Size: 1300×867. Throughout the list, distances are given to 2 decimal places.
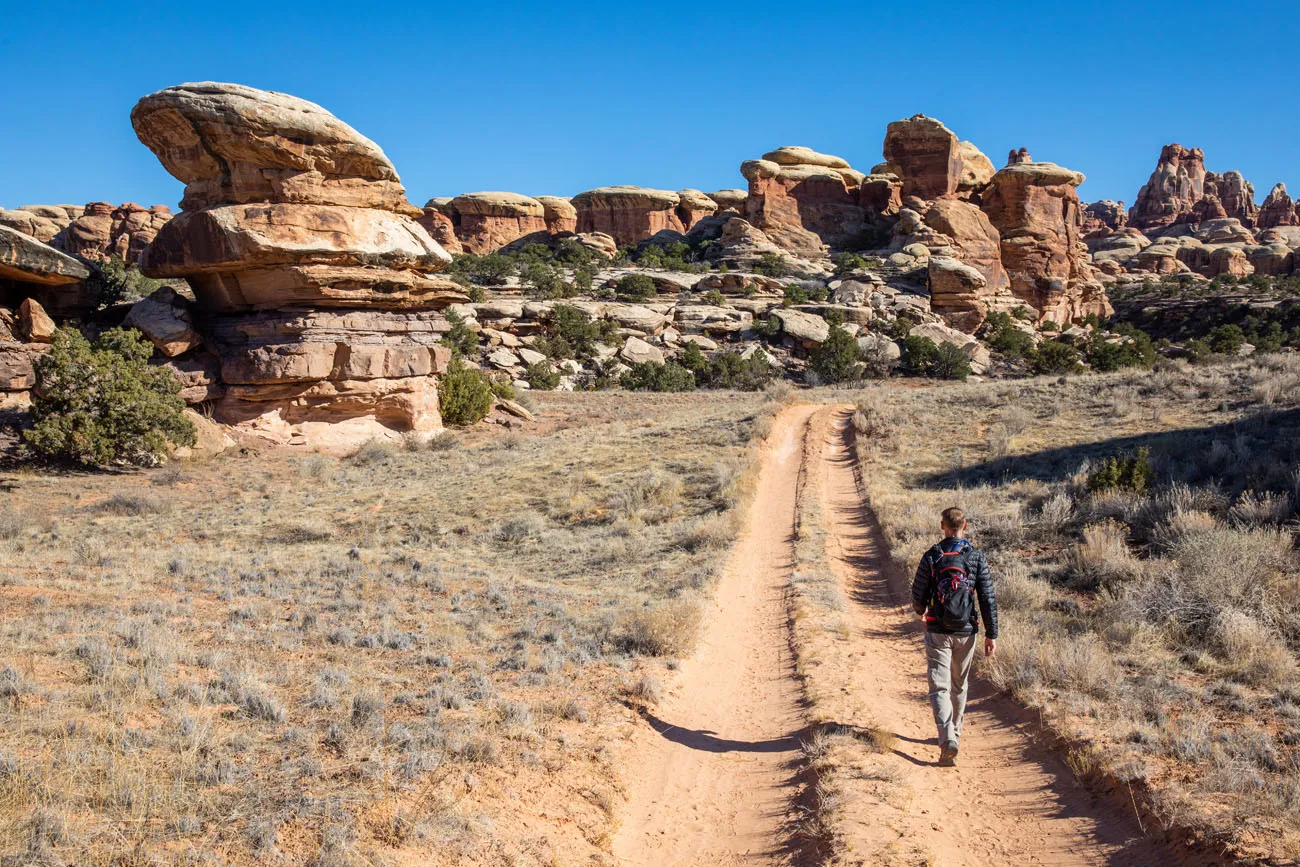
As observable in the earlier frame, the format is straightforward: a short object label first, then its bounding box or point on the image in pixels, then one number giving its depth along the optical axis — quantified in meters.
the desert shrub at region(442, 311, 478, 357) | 40.14
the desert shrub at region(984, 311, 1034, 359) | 52.44
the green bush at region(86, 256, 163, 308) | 24.06
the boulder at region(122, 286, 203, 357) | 22.75
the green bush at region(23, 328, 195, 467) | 19.55
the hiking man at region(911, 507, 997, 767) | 6.04
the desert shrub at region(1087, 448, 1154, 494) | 12.82
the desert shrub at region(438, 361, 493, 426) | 27.19
